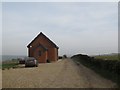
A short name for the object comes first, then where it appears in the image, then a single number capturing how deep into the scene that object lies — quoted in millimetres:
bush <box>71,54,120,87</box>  8133
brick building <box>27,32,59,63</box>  25292
